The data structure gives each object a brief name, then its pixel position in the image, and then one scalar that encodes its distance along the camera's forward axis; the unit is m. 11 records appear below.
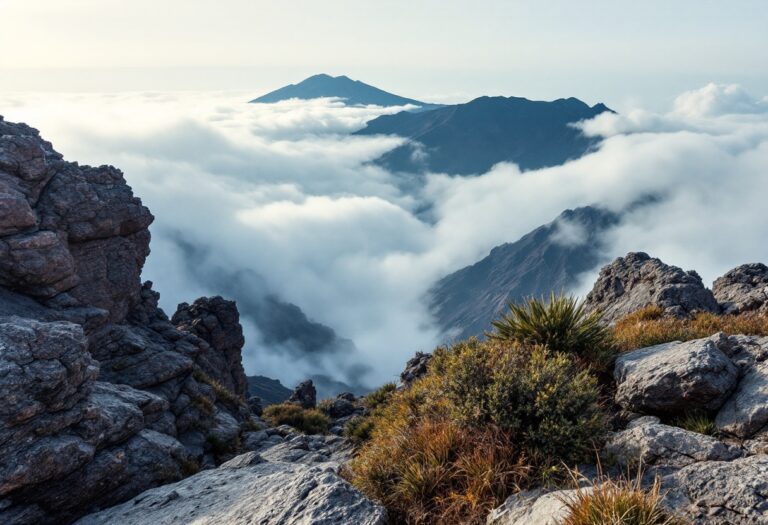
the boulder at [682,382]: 8.67
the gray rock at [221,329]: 39.50
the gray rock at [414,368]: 26.52
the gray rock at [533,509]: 6.16
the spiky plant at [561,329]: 11.12
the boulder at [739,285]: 23.61
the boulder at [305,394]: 42.81
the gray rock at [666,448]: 7.13
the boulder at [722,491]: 5.84
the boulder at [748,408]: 7.83
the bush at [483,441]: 7.55
